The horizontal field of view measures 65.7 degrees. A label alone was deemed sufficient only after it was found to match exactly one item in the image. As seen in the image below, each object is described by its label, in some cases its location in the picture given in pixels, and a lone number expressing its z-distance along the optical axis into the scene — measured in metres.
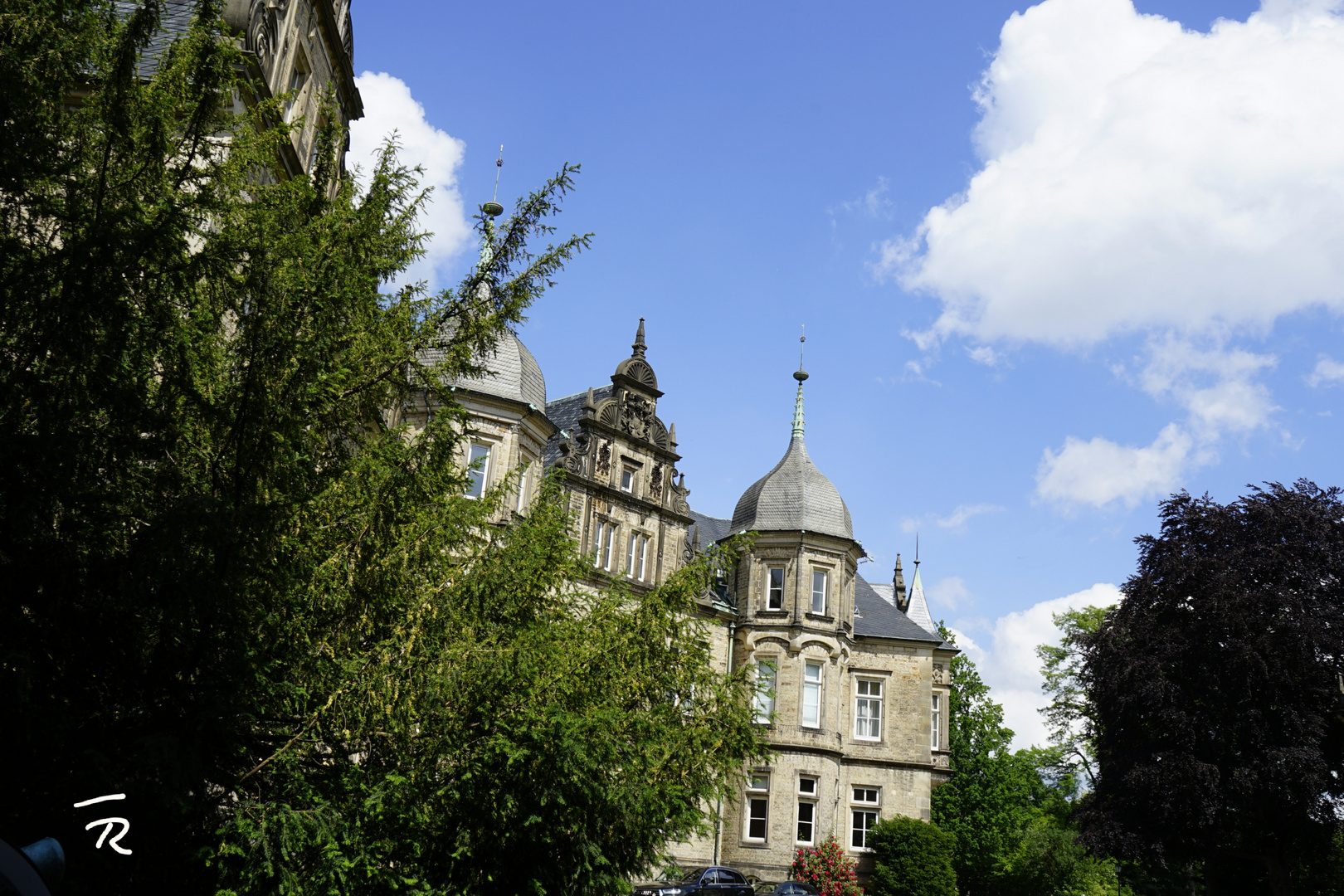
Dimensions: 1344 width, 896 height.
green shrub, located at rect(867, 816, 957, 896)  32.09
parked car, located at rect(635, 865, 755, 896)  25.12
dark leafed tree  25.58
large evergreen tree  5.93
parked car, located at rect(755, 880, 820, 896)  27.17
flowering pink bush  30.73
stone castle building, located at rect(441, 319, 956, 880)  30.86
